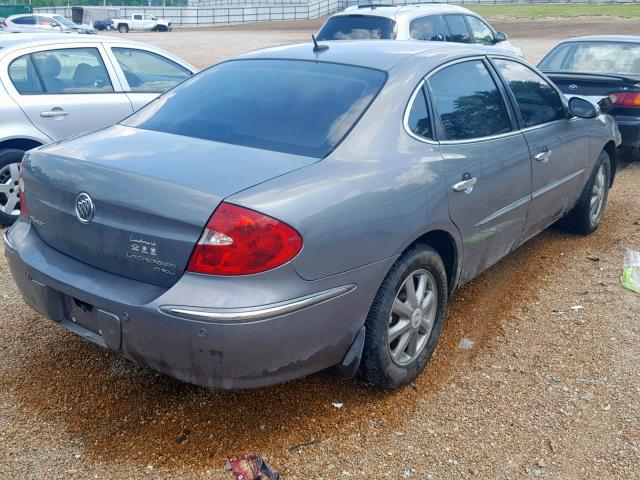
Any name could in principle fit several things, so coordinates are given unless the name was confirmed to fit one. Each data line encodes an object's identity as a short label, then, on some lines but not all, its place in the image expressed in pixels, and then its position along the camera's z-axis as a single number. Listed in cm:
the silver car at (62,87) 596
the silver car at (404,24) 991
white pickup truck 5525
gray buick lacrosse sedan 267
